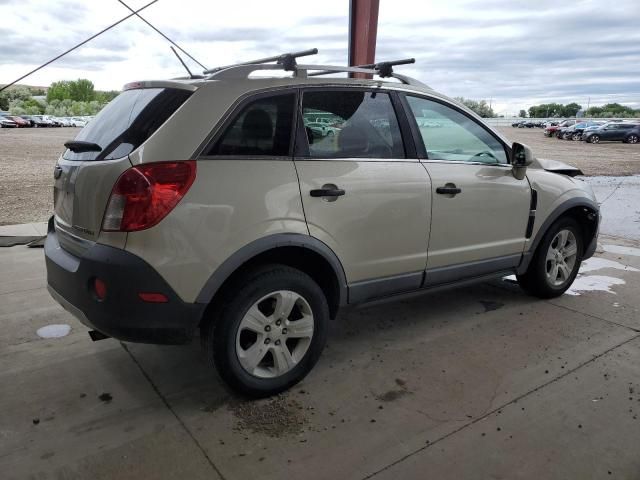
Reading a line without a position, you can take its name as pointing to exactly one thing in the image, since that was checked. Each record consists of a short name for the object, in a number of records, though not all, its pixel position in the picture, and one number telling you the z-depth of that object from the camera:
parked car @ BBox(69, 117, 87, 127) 61.88
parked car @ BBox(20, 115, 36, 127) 56.13
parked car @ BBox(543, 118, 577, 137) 45.88
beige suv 2.61
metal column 7.14
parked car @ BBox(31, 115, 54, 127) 57.22
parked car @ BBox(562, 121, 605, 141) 40.59
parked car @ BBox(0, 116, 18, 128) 51.50
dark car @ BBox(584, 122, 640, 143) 35.81
